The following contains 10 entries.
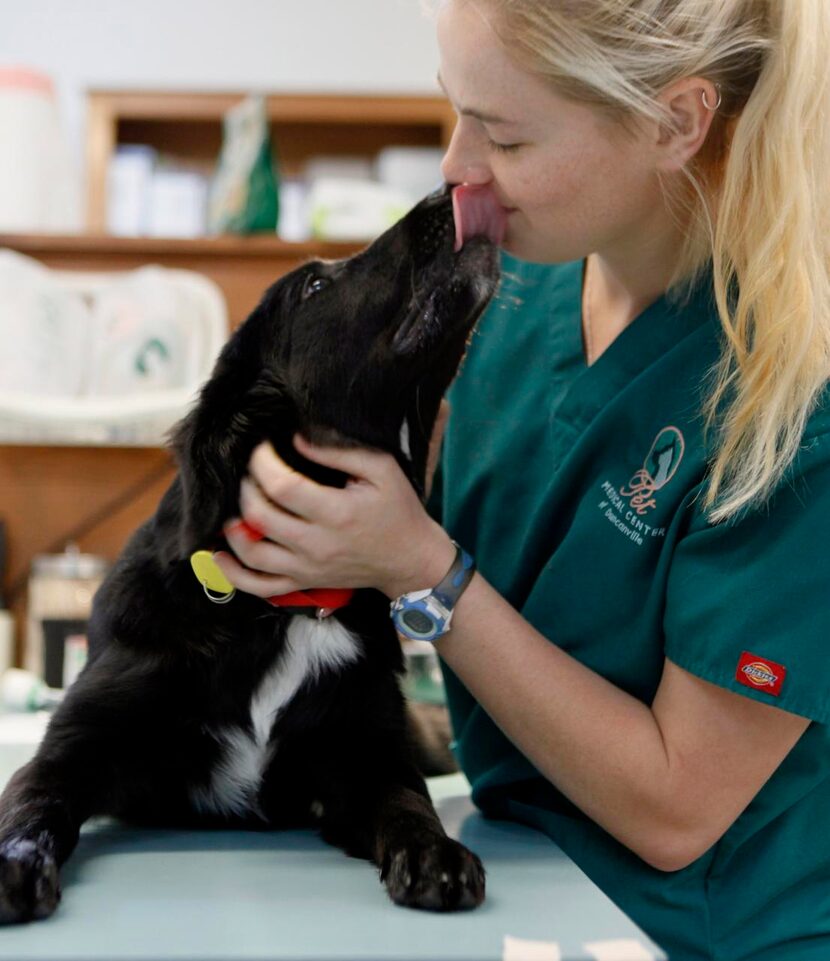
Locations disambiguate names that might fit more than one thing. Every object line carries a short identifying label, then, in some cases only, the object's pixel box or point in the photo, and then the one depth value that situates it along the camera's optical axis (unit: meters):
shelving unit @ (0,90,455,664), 2.71
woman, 0.96
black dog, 0.98
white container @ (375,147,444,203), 3.17
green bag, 2.72
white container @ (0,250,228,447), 2.52
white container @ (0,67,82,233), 2.81
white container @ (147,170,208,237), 3.30
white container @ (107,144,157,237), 3.35
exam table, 0.69
